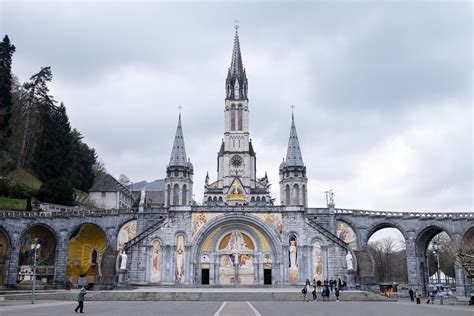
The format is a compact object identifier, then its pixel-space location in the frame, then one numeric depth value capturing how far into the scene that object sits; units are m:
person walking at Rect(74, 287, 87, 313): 18.53
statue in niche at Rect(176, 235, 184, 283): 42.50
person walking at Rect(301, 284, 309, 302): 27.80
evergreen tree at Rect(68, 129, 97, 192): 65.19
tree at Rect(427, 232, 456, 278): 43.31
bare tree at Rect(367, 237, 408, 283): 75.31
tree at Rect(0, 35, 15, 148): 51.38
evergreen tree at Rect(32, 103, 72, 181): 58.25
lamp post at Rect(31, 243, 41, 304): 25.07
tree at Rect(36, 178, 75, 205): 54.34
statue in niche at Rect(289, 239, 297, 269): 42.93
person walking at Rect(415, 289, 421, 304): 28.41
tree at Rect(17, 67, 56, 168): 63.25
